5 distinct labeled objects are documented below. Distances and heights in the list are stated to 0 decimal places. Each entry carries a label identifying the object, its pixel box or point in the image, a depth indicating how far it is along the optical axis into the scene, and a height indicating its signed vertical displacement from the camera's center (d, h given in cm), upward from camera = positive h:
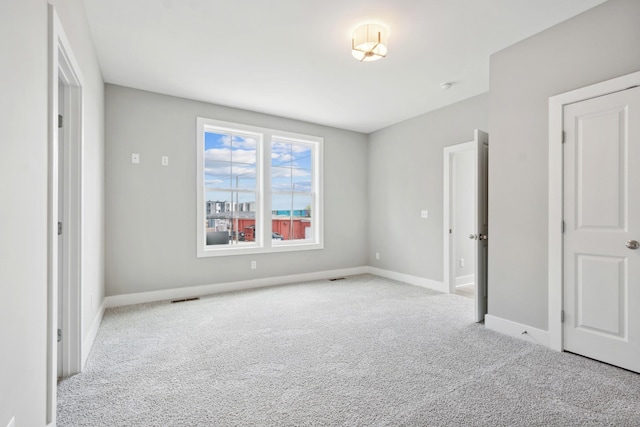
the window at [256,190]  455 +35
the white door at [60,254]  215 -29
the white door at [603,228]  224 -12
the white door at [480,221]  331 -9
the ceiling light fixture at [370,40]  260 +144
